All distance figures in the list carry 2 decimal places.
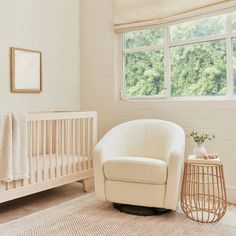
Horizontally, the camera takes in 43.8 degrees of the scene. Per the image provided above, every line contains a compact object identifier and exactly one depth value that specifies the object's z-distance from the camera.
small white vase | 2.46
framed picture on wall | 3.24
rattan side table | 2.36
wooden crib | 2.56
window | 2.95
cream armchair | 2.37
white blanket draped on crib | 2.36
